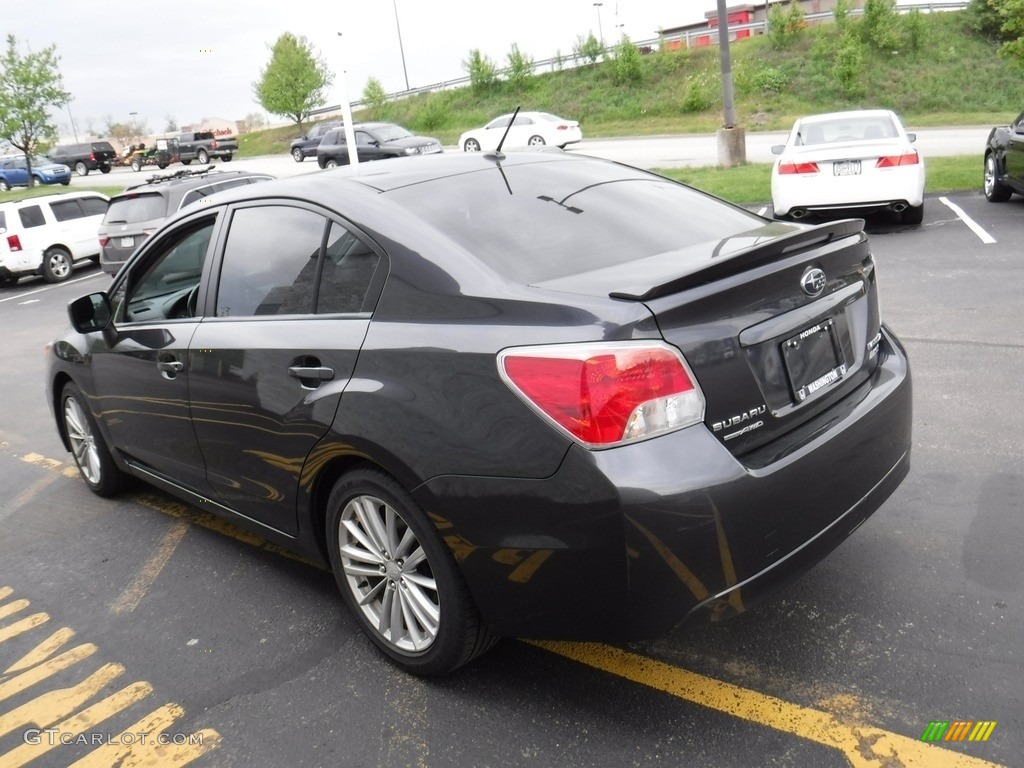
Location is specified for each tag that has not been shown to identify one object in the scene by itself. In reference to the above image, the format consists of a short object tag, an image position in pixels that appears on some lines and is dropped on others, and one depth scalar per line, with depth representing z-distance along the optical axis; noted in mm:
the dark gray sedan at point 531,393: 2584
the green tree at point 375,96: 59812
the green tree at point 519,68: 53000
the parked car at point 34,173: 46969
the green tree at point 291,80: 59812
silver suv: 14797
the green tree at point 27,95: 39031
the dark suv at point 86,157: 53625
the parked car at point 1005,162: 12202
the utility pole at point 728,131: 19625
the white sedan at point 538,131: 33250
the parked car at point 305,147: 42875
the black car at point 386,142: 29500
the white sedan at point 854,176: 11438
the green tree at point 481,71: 54250
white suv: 18578
